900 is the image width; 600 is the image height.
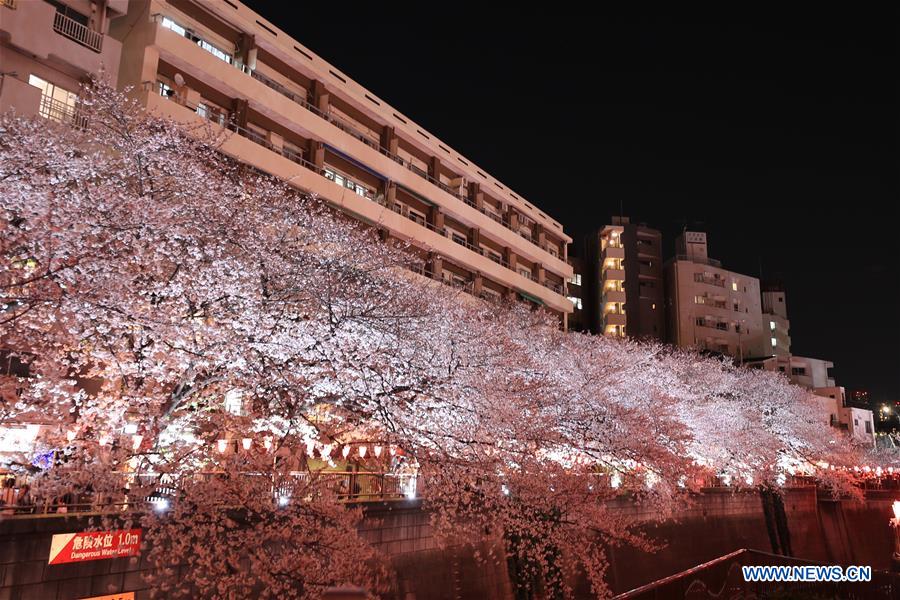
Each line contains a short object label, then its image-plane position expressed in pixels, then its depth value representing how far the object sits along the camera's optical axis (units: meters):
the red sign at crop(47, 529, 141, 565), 11.01
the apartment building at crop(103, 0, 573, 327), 25.08
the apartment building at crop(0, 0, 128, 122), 19.11
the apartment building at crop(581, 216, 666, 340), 63.59
